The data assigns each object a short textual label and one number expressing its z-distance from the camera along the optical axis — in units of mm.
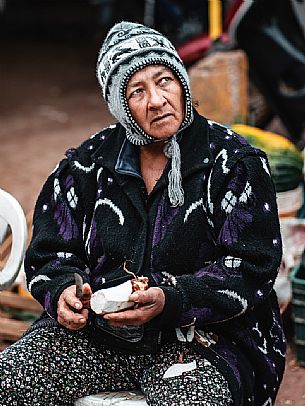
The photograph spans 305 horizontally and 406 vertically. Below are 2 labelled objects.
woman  2578
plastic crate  3465
